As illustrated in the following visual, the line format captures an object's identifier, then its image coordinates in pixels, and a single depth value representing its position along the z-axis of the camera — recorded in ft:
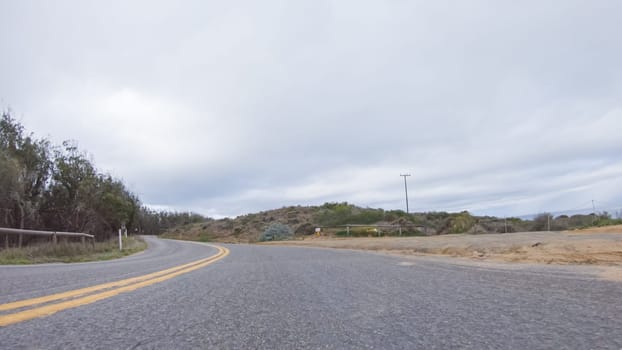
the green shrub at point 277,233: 113.91
